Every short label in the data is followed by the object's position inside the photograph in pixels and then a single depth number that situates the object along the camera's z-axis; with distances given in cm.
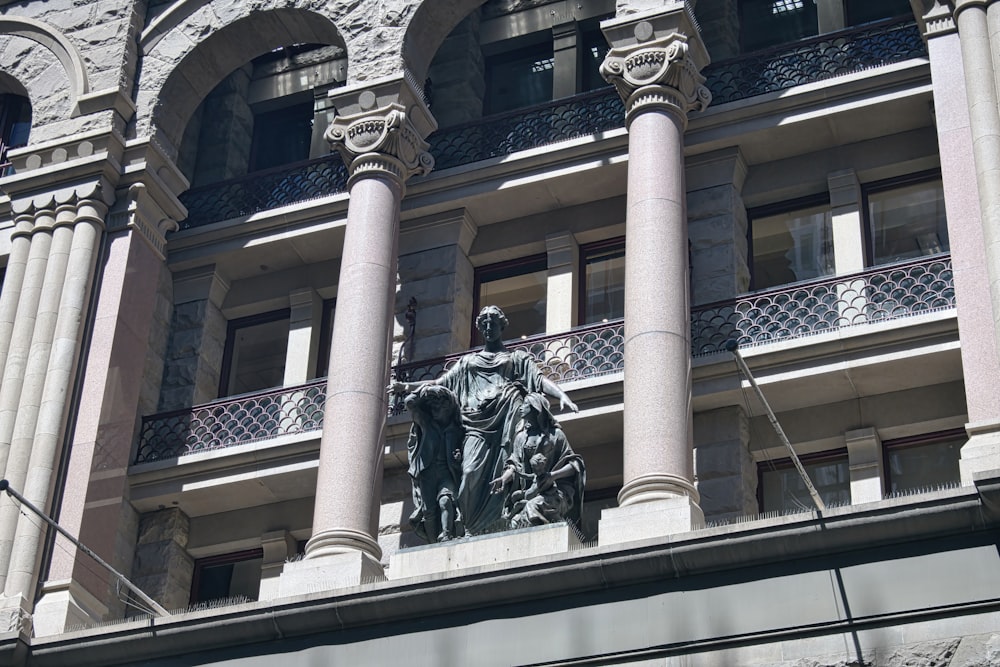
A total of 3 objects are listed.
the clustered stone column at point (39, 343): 2464
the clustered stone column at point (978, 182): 2055
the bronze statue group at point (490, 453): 2173
